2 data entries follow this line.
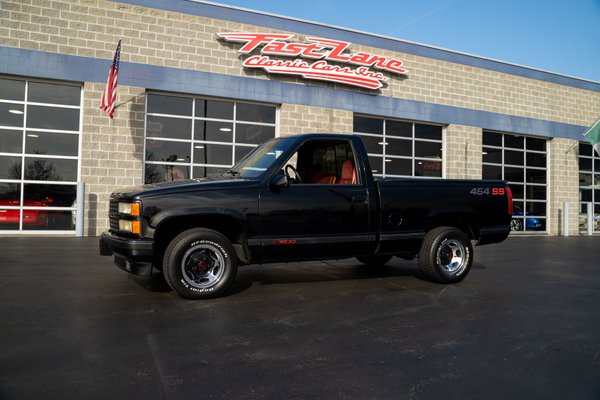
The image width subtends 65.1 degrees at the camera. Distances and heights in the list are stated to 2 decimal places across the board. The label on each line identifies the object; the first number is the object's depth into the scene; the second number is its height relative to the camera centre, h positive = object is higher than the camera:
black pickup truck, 5.16 -0.07
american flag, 12.43 +3.23
